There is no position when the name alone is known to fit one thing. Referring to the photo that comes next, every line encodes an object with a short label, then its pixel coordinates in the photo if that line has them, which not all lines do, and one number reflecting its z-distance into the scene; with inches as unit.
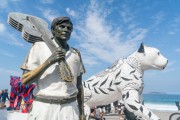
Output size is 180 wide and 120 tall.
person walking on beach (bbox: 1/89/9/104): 490.3
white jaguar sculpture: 203.3
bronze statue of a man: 84.5
